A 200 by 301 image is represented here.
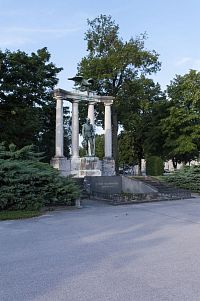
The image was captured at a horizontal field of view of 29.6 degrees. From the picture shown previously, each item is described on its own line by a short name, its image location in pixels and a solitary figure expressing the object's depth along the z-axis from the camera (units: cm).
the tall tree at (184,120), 3766
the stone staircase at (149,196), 1955
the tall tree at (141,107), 4138
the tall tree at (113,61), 4022
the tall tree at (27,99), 3058
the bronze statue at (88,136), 2830
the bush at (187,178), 2664
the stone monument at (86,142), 2891
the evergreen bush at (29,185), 1520
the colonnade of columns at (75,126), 2969
